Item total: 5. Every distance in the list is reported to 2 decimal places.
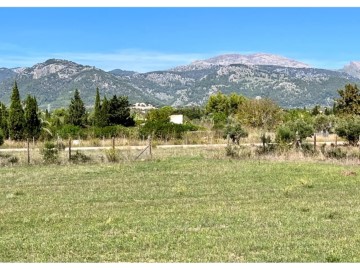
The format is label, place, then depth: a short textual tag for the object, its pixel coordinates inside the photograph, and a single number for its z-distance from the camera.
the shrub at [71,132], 36.78
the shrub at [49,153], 21.06
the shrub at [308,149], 23.11
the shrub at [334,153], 22.48
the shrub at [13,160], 21.09
